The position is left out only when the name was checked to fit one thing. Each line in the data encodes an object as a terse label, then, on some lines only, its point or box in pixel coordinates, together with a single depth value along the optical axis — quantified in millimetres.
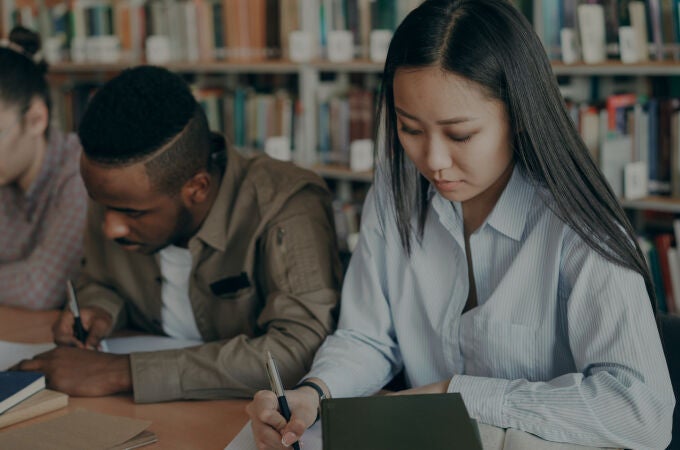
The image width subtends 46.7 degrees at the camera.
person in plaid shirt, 1818
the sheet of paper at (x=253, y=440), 1066
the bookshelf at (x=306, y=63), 2492
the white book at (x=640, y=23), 2367
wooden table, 1115
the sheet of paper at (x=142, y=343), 1495
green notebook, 875
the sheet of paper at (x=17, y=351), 1423
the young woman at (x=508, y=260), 1050
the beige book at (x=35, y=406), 1157
